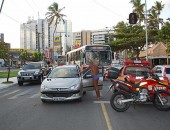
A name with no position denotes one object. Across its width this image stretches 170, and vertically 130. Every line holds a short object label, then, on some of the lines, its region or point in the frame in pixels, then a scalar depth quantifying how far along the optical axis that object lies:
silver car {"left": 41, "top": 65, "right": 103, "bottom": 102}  5.59
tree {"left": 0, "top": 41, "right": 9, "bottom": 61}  28.79
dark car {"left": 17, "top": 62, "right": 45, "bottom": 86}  10.83
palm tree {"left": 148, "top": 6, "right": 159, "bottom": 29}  28.54
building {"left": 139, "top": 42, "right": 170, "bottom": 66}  24.55
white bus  12.73
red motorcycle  4.86
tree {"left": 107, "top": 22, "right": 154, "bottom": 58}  23.99
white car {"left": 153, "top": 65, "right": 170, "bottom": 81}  8.55
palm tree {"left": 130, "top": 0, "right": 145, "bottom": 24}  27.17
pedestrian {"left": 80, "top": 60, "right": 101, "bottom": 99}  6.44
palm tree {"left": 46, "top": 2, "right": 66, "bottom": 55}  28.45
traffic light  11.59
